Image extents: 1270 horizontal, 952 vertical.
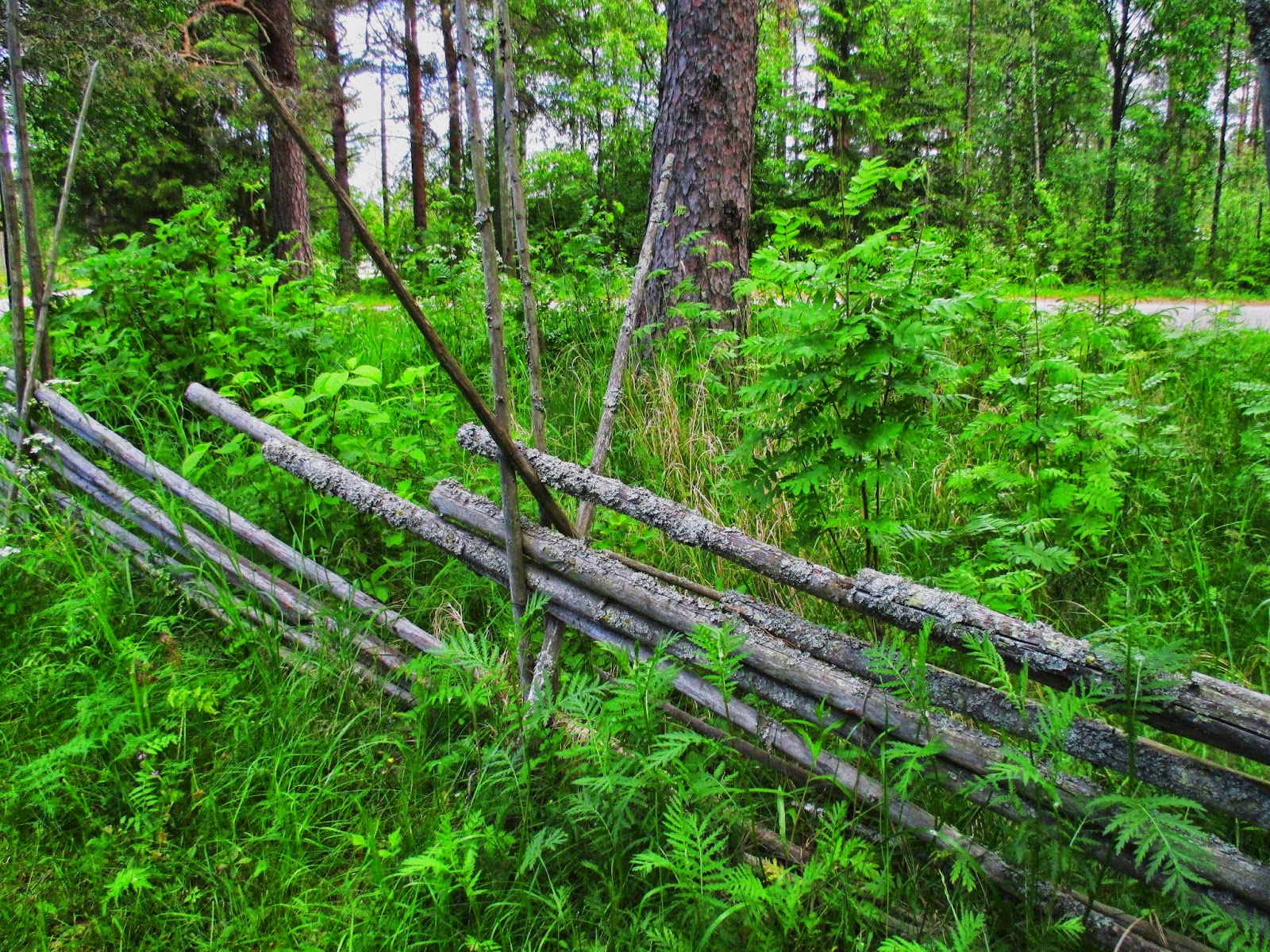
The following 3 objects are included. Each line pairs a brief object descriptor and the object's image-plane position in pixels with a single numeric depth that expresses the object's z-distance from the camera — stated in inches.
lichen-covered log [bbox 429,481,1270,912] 59.6
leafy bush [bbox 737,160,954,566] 86.2
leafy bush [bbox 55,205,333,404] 162.6
